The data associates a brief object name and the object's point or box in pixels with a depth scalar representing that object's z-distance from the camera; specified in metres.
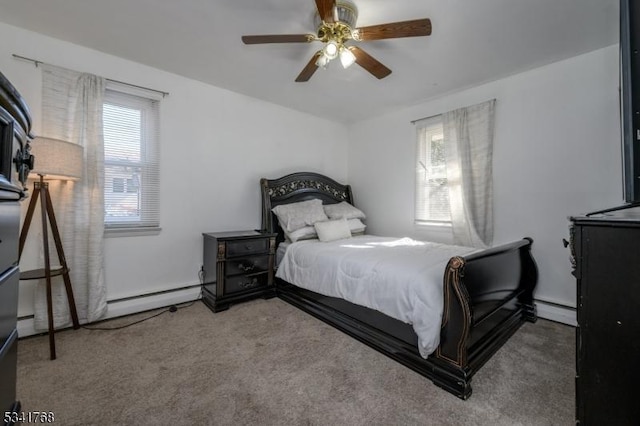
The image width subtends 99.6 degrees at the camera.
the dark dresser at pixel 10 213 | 0.65
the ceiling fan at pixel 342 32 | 1.70
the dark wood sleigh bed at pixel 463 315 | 1.61
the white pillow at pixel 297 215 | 3.31
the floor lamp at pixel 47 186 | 2.00
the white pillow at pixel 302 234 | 3.24
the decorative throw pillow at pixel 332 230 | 3.23
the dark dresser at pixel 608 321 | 0.86
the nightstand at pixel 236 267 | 2.82
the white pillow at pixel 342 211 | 3.76
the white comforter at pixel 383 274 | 1.73
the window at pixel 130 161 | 2.65
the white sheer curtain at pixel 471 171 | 3.03
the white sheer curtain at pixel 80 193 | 2.33
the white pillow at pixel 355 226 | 3.72
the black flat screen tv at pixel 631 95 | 0.90
